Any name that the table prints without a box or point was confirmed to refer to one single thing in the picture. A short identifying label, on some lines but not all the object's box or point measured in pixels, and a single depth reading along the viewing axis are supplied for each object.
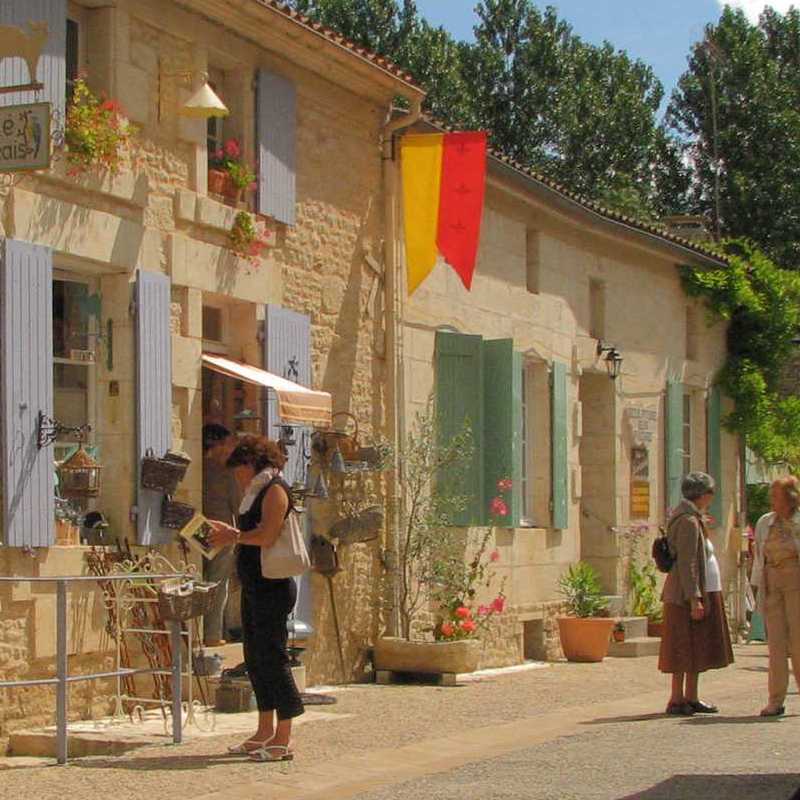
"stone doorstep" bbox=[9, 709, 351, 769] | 9.96
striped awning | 12.67
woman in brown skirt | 11.47
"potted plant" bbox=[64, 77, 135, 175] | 11.28
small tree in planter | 14.32
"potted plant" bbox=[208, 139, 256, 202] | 13.09
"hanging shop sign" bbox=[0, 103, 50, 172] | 8.95
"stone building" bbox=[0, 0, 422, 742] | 10.91
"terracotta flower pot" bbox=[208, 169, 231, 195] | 13.05
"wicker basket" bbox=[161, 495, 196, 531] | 11.99
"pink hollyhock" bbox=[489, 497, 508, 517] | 16.22
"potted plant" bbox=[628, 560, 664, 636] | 19.72
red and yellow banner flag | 15.01
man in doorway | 13.05
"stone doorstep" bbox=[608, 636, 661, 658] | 18.14
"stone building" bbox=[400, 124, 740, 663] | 16.30
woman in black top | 9.15
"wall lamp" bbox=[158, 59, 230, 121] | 12.15
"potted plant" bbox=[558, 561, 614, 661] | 17.48
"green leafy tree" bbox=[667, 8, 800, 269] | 35.00
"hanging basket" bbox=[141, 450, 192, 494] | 11.83
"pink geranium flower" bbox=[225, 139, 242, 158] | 13.23
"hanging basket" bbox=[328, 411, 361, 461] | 14.23
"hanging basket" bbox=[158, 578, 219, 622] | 9.70
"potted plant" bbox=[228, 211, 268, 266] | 12.98
